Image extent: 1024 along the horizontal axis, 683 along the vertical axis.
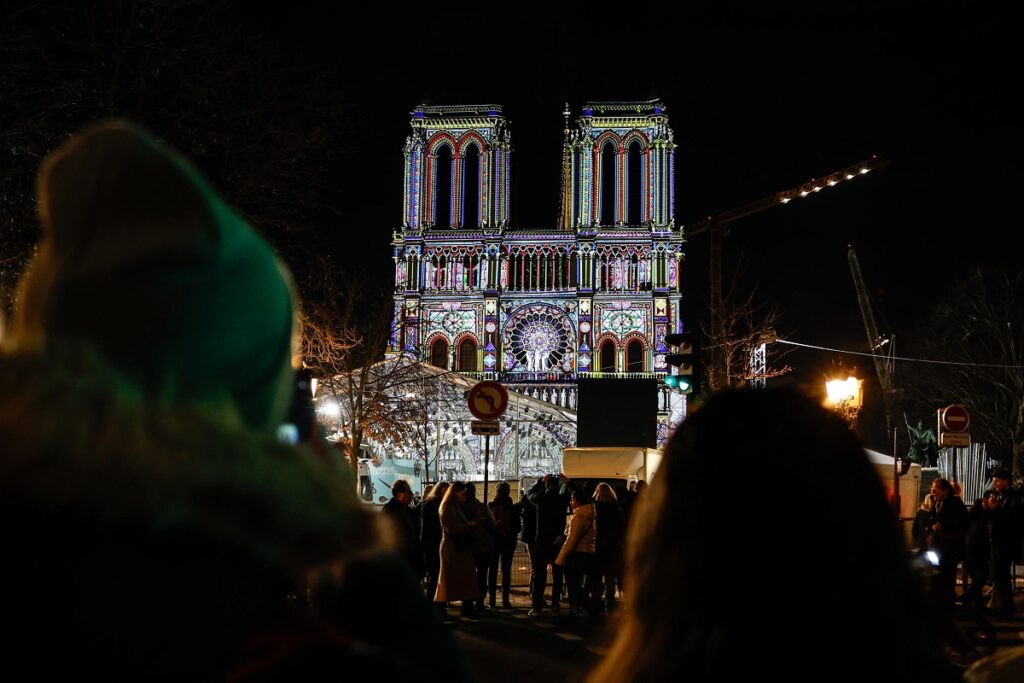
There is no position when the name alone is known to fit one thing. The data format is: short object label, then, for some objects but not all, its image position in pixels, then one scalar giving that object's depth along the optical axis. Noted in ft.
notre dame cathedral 201.77
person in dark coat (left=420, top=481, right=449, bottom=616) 45.92
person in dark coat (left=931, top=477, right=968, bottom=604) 44.27
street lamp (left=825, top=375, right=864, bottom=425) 62.34
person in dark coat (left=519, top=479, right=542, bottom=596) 49.24
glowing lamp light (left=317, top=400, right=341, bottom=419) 87.80
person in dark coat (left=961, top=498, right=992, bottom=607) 44.42
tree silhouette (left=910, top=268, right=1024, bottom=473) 130.21
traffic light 43.88
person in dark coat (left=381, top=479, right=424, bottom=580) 36.29
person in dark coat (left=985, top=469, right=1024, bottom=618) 44.83
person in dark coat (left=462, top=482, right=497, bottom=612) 43.51
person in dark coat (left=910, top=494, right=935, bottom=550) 45.83
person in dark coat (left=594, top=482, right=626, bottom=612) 41.81
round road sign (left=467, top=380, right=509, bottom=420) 45.24
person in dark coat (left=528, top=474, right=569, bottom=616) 45.75
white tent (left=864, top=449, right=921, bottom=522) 67.97
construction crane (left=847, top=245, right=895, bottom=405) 264.31
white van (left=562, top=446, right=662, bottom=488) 81.66
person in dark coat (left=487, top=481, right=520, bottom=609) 47.67
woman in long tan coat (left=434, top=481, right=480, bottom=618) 41.37
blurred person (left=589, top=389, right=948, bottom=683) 4.29
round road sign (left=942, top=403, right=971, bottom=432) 53.72
